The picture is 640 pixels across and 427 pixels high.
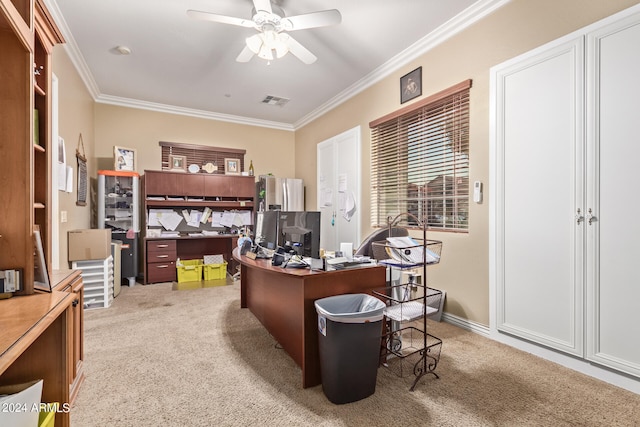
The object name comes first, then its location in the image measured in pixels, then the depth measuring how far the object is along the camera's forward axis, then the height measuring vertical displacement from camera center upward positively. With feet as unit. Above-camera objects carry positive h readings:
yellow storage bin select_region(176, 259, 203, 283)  16.12 -3.19
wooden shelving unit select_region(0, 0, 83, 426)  4.42 +0.37
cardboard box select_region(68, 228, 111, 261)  11.59 -1.25
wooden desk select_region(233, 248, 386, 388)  6.54 -2.05
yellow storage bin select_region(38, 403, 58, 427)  4.02 -2.78
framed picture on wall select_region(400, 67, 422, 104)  11.31 +4.85
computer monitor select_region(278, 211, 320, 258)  7.47 -0.53
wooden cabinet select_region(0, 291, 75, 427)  4.39 -2.14
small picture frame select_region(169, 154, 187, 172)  17.63 +2.90
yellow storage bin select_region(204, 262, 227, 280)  16.75 -3.29
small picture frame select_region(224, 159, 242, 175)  19.08 +2.89
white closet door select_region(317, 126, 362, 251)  14.93 +1.24
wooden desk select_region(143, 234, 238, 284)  15.95 -2.26
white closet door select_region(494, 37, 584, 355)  7.09 +0.39
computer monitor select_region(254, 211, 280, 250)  8.78 -0.55
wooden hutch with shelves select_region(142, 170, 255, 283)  16.20 +0.47
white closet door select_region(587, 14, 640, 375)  6.21 +0.32
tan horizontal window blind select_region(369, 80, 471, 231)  9.93 +1.88
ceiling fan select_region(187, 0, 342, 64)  8.01 +5.19
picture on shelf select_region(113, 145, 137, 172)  15.58 +2.80
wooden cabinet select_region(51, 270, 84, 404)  5.91 -2.21
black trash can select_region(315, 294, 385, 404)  5.75 -2.72
